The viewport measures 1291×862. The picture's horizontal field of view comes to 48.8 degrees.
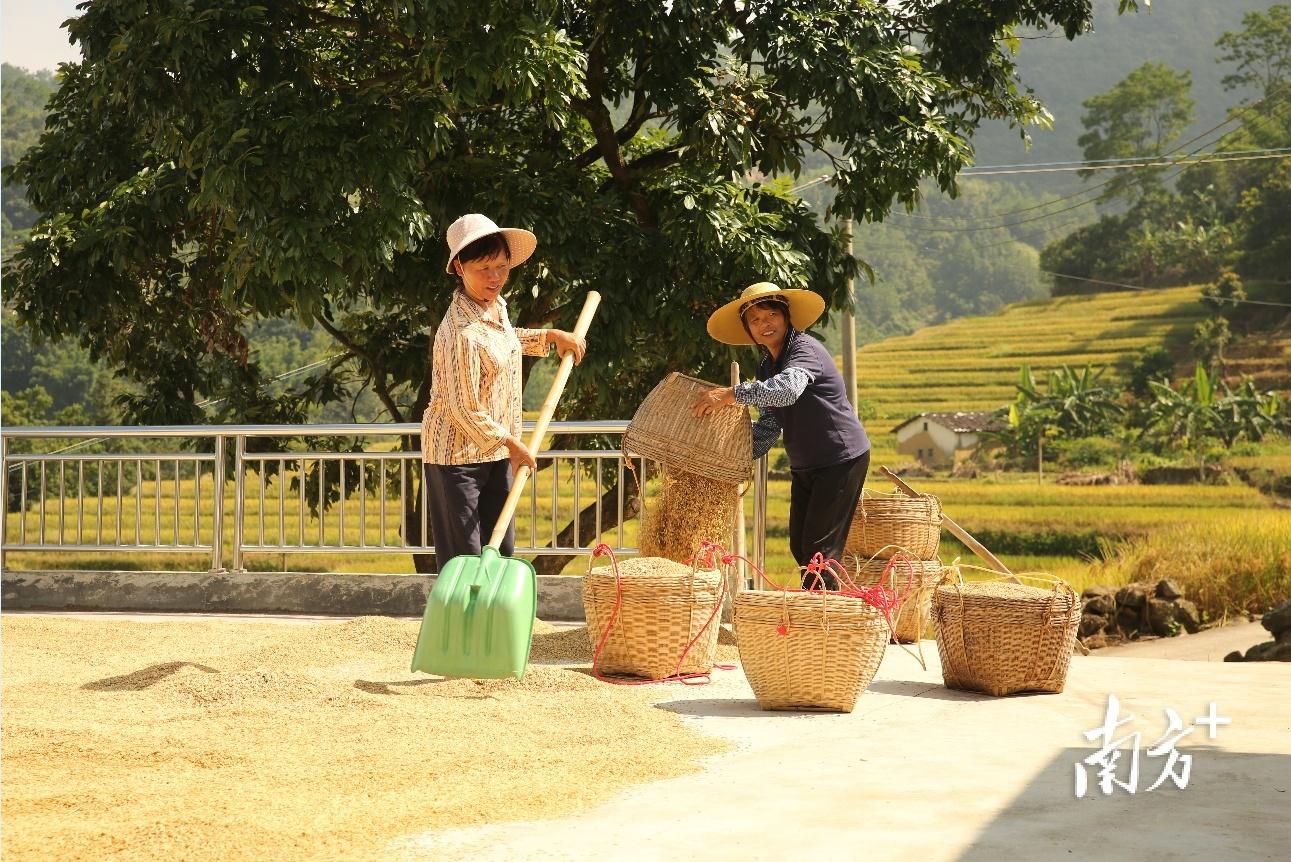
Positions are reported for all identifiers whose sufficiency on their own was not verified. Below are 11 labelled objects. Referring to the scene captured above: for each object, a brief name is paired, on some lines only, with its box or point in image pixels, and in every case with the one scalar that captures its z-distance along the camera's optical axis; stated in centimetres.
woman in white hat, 503
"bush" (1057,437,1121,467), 3323
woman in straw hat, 575
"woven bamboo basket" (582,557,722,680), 547
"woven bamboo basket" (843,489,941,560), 665
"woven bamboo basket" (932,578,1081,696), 525
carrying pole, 710
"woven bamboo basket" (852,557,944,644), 659
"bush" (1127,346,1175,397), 3644
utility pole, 1738
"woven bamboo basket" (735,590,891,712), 484
